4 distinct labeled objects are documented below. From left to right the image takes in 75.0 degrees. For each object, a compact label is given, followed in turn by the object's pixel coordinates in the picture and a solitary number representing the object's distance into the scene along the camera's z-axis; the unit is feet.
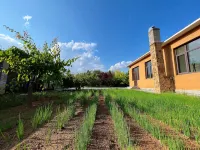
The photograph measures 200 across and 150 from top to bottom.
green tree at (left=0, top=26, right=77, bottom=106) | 16.14
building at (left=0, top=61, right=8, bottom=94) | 31.96
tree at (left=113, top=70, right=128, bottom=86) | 99.19
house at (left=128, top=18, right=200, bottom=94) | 22.16
